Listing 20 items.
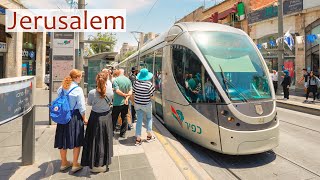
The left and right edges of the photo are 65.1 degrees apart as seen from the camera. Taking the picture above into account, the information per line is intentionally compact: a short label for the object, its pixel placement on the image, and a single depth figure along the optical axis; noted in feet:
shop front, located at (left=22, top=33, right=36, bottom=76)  70.08
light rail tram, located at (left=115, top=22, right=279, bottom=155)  15.28
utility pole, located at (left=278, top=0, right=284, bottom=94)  46.90
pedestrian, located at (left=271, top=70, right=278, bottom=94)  50.19
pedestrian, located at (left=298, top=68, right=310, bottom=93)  39.63
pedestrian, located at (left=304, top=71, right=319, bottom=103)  38.33
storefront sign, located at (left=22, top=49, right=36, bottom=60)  69.51
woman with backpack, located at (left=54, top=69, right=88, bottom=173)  12.86
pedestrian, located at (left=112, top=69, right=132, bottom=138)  18.56
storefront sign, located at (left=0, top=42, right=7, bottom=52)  54.65
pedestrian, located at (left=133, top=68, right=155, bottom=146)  18.10
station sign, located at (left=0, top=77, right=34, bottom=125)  10.67
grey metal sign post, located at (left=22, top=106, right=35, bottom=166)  14.19
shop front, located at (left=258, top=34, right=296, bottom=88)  57.00
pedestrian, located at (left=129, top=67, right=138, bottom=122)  24.97
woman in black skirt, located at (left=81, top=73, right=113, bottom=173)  13.01
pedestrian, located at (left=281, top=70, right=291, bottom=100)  41.98
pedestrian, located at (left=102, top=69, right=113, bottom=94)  13.36
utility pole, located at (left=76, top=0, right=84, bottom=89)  27.78
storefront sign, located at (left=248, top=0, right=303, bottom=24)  54.02
